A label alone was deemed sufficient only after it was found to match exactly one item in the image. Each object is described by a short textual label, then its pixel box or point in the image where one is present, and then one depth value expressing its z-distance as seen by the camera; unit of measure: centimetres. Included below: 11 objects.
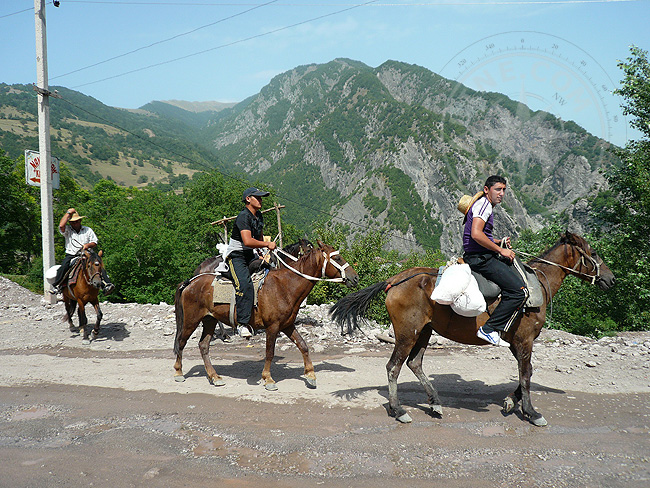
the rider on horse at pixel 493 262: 574
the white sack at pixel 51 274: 1217
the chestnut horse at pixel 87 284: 1089
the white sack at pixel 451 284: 575
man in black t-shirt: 725
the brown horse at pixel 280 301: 732
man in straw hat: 1148
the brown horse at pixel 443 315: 600
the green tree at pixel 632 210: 1428
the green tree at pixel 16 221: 3816
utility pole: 1542
